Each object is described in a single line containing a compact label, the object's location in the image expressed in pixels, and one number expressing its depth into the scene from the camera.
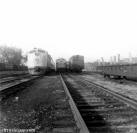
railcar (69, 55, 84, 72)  41.91
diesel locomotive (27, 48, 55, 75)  27.27
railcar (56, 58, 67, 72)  46.25
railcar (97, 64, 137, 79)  15.43
